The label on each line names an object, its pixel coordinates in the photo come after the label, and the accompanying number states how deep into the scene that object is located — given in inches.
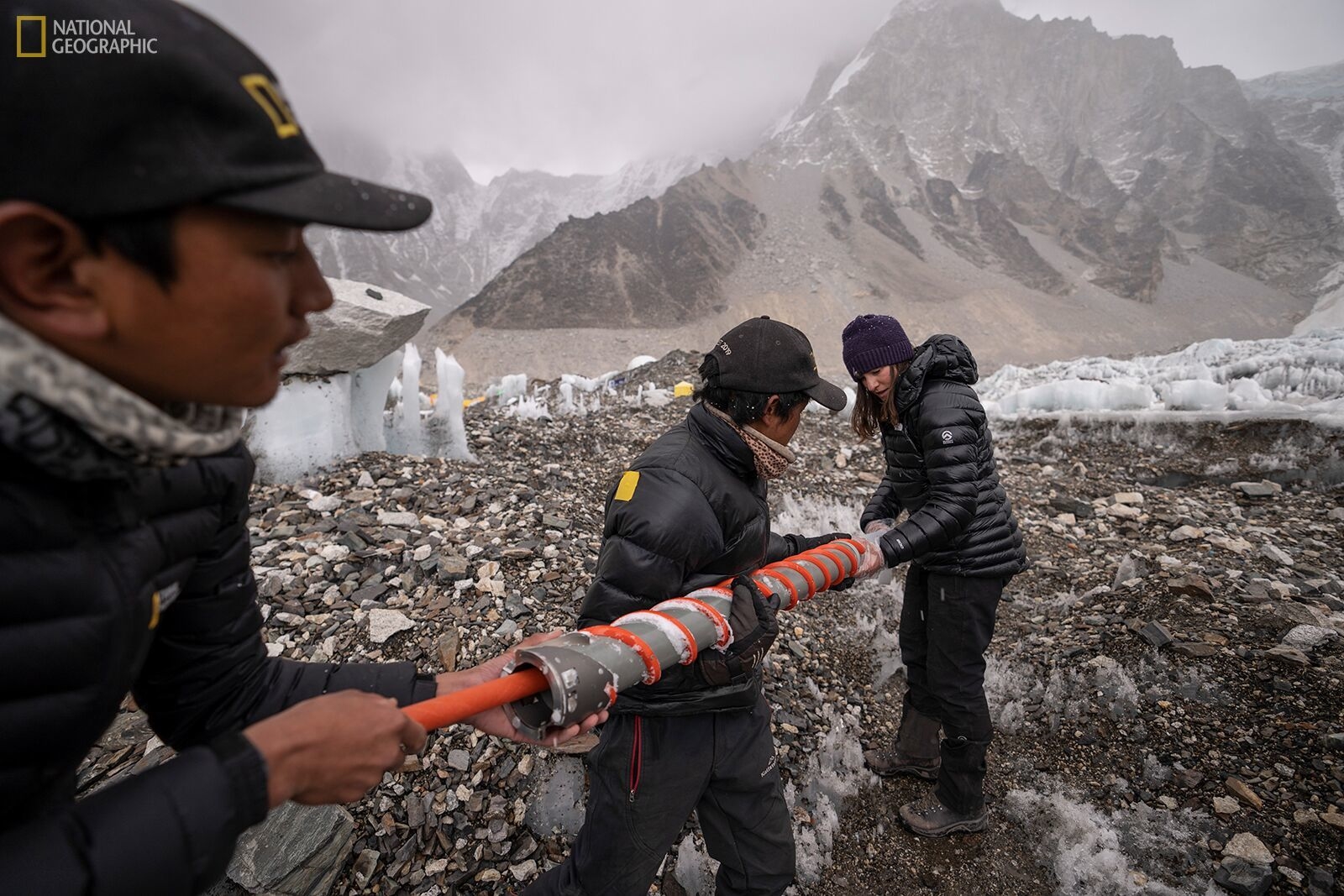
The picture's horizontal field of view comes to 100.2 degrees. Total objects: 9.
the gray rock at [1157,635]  161.3
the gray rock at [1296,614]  157.1
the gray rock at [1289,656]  142.0
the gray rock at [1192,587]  173.8
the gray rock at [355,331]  227.0
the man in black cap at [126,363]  30.5
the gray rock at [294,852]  91.4
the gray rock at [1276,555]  201.2
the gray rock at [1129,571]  201.3
